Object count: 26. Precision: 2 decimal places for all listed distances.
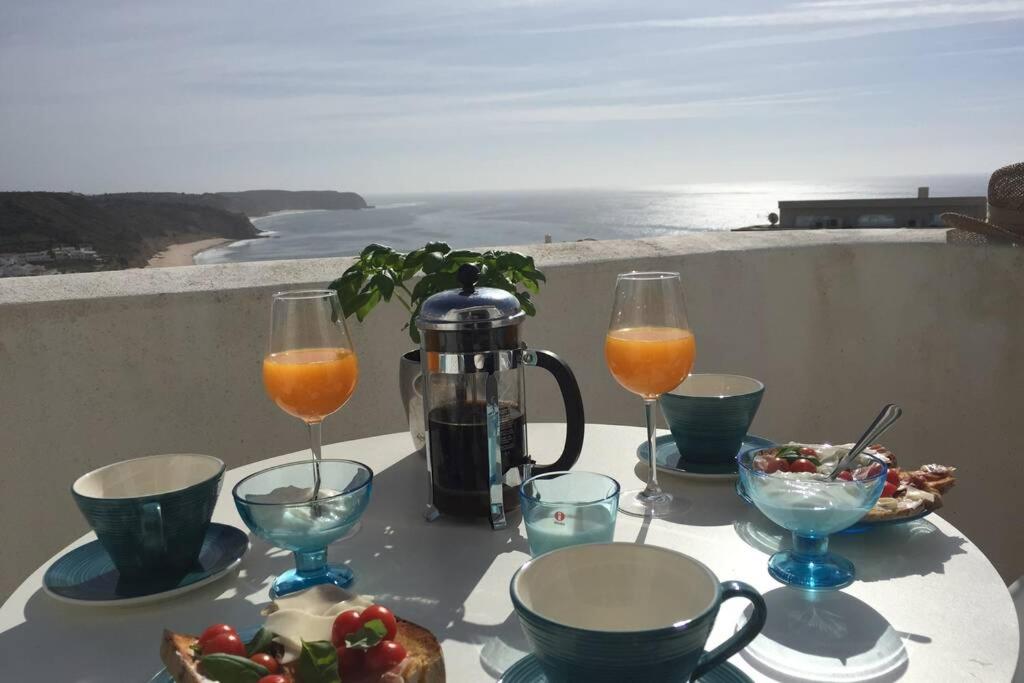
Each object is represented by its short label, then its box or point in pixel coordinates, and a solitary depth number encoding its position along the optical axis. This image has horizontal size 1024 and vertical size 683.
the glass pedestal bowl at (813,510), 0.92
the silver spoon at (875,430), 1.10
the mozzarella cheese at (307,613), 0.72
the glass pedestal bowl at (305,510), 0.92
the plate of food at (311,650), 0.68
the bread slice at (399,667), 0.70
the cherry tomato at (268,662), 0.69
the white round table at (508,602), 0.83
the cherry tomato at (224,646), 0.70
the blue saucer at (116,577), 0.96
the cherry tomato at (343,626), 0.73
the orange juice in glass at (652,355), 1.27
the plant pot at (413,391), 1.36
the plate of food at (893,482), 1.06
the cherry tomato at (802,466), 1.12
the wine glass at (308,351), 1.17
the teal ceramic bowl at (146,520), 0.96
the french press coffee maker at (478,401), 1.13
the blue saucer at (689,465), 1.29
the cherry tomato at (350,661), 0.71
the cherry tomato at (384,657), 0.71
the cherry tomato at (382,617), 0.74
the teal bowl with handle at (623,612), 0.61
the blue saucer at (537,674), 0.73
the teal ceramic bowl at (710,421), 1.31
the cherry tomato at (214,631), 0.72
